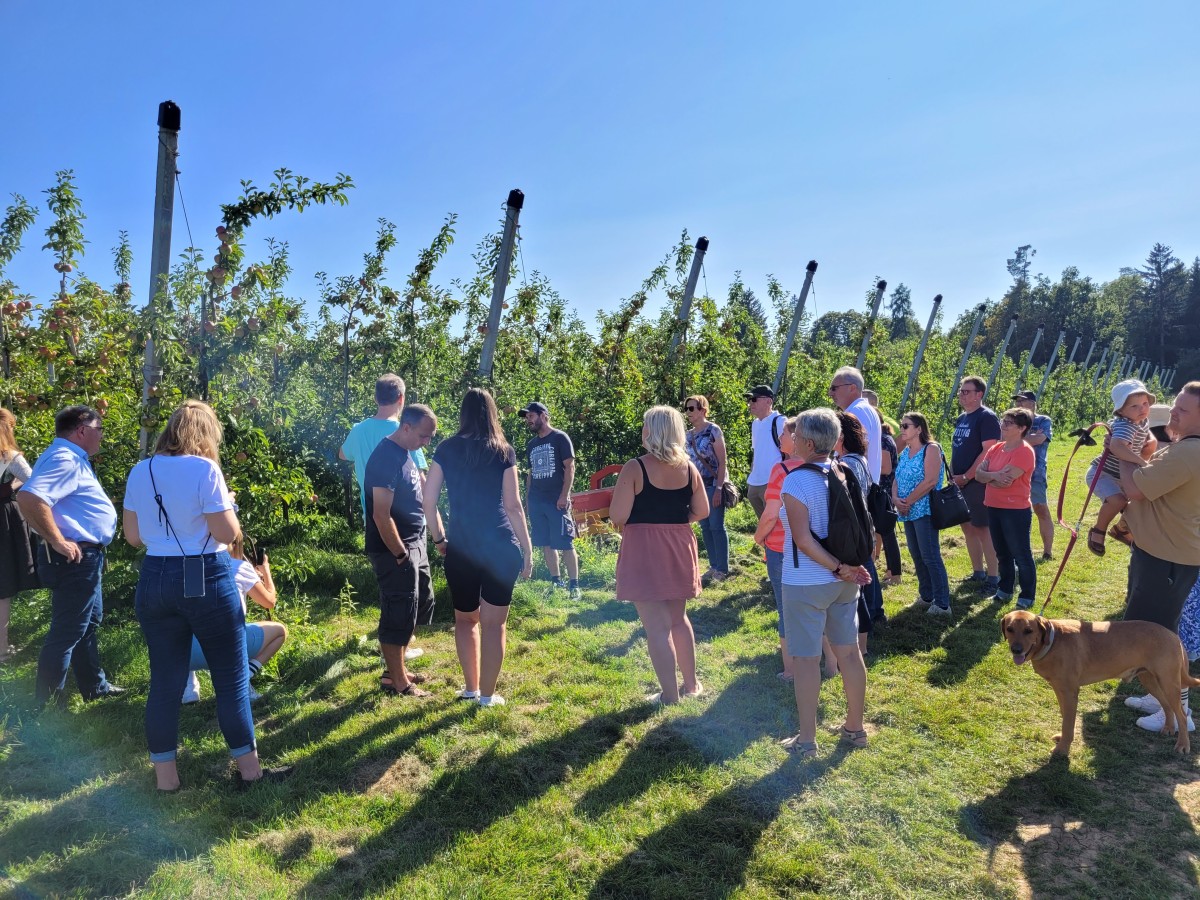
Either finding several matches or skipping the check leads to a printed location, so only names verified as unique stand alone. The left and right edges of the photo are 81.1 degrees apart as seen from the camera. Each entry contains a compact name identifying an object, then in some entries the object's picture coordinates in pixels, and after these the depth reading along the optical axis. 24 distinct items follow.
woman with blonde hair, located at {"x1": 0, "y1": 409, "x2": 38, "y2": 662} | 4.06
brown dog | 3.43
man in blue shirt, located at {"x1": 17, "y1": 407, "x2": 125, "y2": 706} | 3.63
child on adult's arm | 3.89
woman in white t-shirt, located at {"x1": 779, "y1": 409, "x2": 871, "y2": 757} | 3.27
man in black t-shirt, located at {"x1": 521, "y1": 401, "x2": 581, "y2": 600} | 5.72
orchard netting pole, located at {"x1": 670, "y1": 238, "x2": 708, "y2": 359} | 8.45
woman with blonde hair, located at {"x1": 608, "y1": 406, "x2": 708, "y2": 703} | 3.68
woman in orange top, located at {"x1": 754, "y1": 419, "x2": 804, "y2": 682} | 3.96
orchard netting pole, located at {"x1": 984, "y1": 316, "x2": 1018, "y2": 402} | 16.11
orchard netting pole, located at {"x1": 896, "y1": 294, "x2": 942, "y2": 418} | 13.97
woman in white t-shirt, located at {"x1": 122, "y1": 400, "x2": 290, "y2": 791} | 2.88
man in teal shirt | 4.44
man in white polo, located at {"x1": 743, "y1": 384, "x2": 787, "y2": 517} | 5.42
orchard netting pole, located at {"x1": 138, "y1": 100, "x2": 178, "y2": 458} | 3.71
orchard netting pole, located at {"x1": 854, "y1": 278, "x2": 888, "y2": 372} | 12.95
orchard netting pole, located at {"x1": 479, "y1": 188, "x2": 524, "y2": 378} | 6.00
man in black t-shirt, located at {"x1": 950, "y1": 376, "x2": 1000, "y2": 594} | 5.89
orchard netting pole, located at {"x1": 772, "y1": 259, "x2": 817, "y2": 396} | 9.56
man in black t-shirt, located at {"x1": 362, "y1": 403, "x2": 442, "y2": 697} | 3.69
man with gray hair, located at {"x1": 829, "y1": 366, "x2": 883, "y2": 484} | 4.54
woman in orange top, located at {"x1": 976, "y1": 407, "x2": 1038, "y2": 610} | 5.45
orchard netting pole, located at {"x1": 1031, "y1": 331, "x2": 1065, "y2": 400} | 25.88
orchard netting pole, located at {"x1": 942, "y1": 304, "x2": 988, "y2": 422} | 15.96
